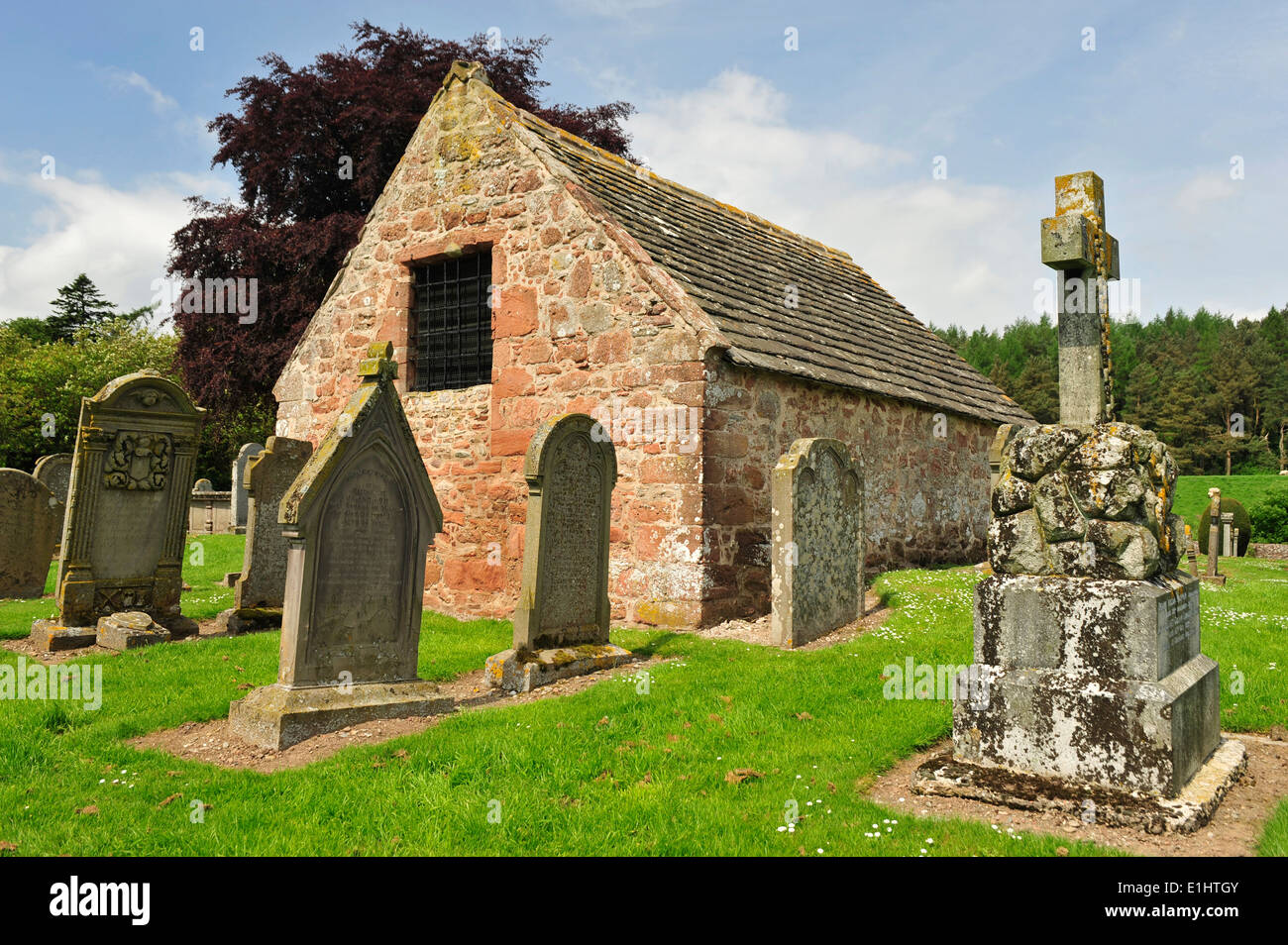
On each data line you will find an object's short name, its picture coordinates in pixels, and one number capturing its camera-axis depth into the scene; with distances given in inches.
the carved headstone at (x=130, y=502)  345.1
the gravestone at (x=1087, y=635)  160.7
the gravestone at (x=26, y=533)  456.1
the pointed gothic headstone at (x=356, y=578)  225.1
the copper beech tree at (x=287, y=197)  776.9
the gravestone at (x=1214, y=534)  549.2
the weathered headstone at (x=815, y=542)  329.1
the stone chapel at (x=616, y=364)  371.9
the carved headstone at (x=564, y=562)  285.3
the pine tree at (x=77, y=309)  1749.5
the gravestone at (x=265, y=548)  385.7
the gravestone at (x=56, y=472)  606.5
